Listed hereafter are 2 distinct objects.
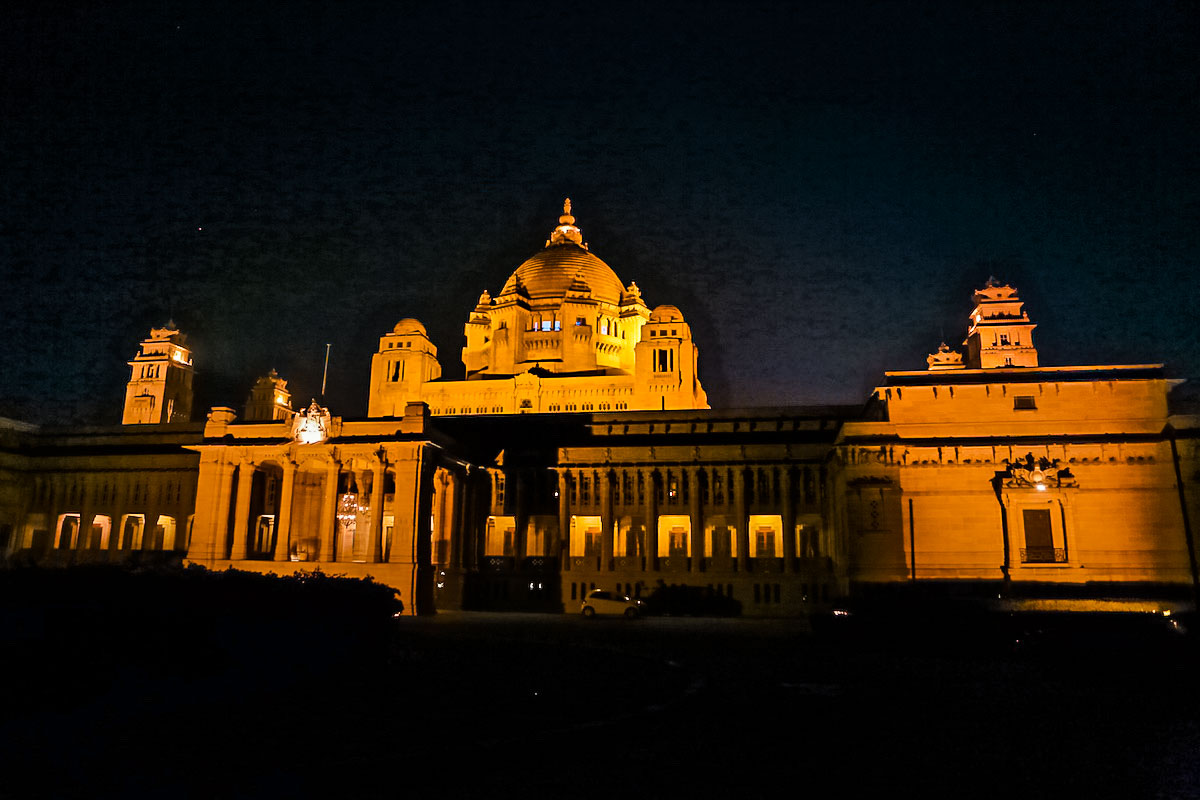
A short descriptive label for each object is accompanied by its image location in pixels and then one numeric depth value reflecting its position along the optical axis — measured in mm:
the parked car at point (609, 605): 49906
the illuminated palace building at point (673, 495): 49562
